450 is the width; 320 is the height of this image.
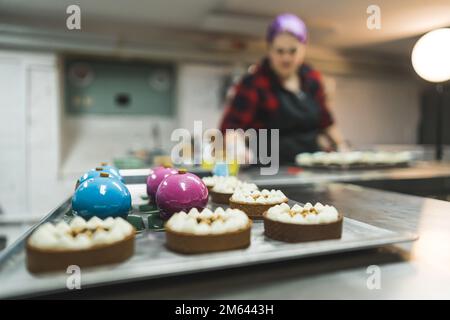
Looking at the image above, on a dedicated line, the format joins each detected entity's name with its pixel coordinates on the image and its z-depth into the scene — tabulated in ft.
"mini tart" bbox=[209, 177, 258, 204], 3.54
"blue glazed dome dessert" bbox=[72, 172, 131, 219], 2.63
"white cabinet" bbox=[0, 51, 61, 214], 12.49
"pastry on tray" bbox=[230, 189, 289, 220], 2.94
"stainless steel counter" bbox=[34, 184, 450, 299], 1.81
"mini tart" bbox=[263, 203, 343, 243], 2.22
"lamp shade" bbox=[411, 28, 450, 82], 7.06
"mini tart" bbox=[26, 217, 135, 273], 1.76
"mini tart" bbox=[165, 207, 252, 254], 2.02
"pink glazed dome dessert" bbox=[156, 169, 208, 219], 2.81
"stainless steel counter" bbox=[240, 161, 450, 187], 5.17
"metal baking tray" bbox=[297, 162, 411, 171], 6.35
